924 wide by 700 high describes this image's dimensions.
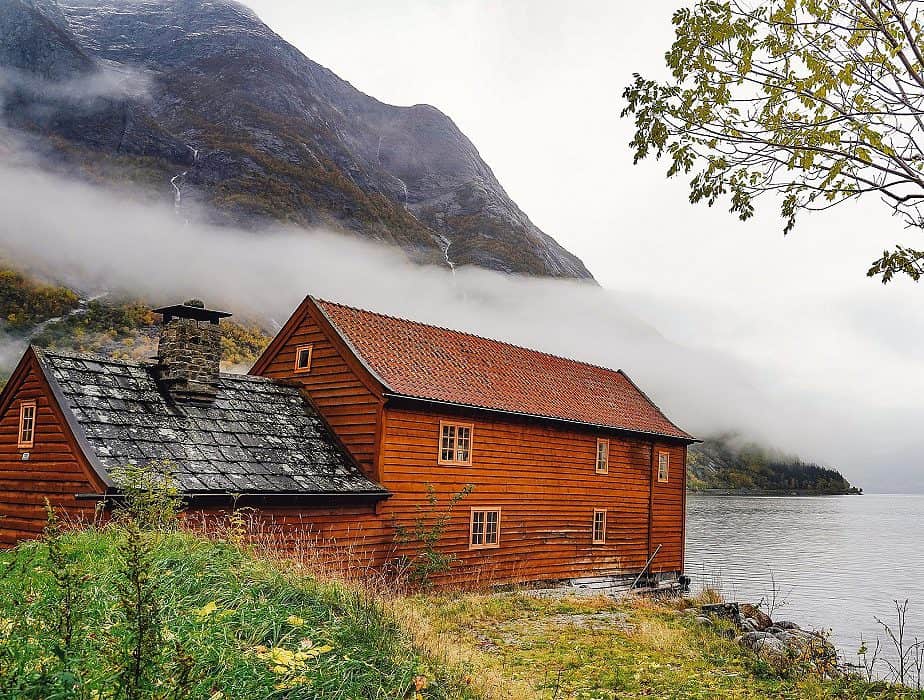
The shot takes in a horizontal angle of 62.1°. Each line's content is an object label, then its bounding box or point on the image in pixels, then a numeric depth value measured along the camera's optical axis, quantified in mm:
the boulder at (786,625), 21066
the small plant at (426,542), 22125
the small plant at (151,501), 10875
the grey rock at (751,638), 15572
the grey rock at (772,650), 13812
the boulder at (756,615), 20938
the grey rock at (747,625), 18475
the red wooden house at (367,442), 18219
